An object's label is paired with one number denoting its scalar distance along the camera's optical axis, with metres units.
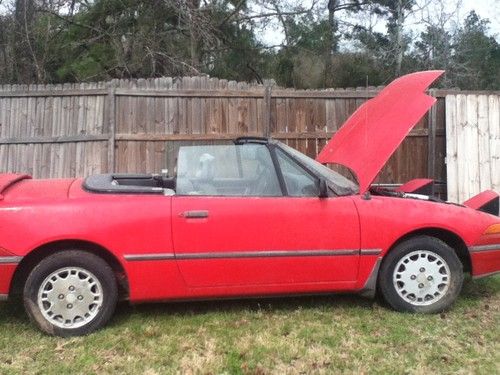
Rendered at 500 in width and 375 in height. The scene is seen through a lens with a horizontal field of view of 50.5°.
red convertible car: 3.60
